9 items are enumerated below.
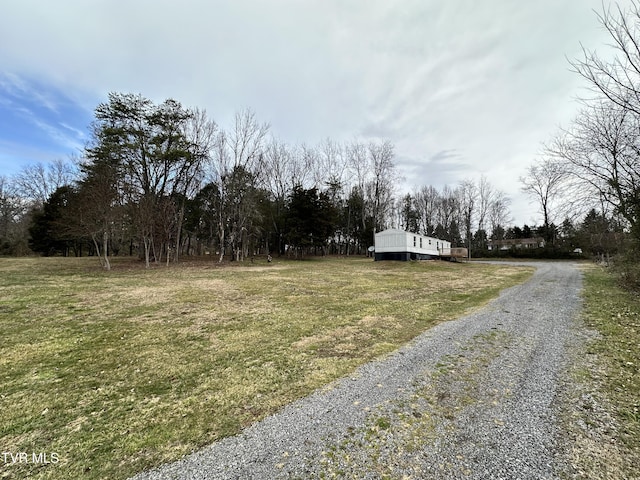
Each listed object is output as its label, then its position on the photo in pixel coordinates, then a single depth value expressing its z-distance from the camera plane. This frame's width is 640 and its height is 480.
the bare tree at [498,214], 45.62
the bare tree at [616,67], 6.32
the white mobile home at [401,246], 24.78
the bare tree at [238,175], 24.39
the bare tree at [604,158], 8.73
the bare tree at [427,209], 47.68
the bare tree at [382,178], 34.78
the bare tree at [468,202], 43.88
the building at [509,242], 50.39
